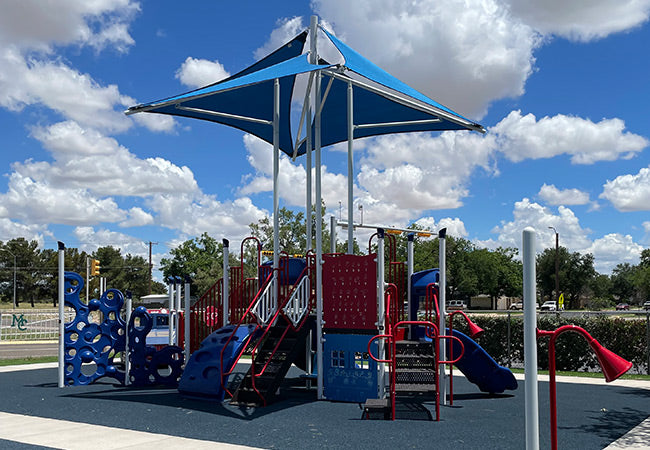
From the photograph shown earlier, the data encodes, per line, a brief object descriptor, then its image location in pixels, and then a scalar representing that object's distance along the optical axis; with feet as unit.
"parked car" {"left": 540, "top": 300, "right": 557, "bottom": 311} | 245.86
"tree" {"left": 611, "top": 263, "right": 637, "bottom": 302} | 437.42
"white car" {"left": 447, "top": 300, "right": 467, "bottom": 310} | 277.15
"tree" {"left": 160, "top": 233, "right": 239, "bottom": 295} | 218.79
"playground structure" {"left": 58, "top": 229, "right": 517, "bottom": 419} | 36.04
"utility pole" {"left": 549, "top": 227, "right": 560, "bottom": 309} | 159.04
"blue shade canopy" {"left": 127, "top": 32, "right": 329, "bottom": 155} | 37.76
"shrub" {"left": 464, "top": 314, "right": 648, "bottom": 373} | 55.88
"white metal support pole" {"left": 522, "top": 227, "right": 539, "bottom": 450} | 13.43
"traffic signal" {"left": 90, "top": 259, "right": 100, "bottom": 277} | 103.34
